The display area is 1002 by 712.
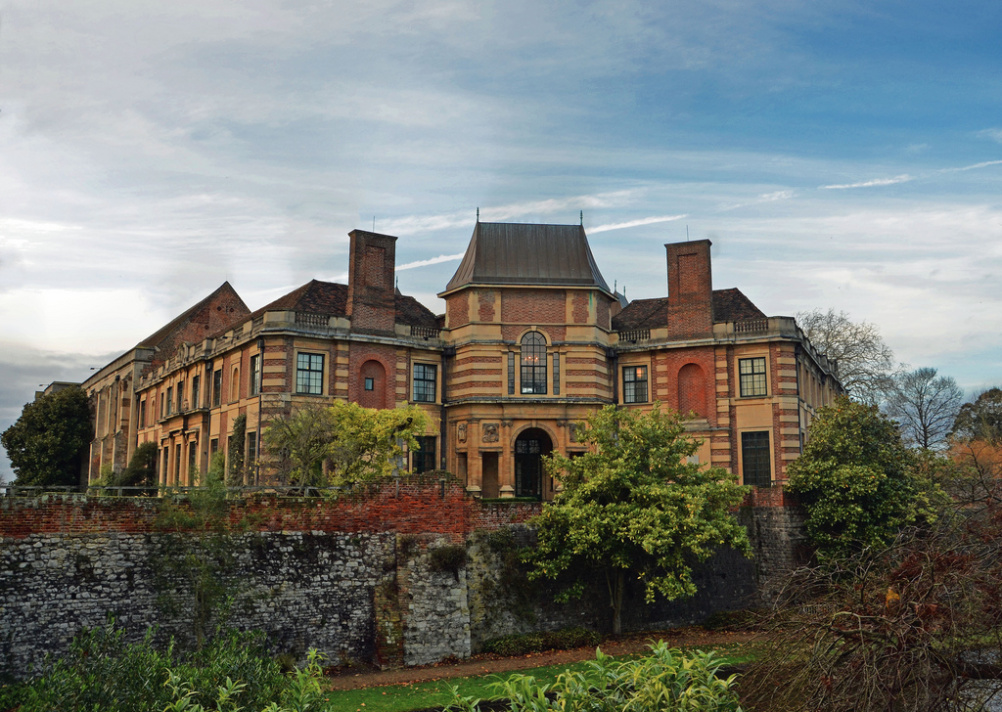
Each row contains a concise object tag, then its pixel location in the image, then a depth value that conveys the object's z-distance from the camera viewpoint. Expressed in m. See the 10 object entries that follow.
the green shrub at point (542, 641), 26.27
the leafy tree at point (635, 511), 26.59
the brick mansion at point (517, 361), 40.03
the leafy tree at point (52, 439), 61.97
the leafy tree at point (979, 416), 64.94
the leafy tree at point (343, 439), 32.06
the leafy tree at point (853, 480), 31.72
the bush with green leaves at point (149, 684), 10.12
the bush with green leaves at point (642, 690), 8.15
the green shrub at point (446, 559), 25.71
